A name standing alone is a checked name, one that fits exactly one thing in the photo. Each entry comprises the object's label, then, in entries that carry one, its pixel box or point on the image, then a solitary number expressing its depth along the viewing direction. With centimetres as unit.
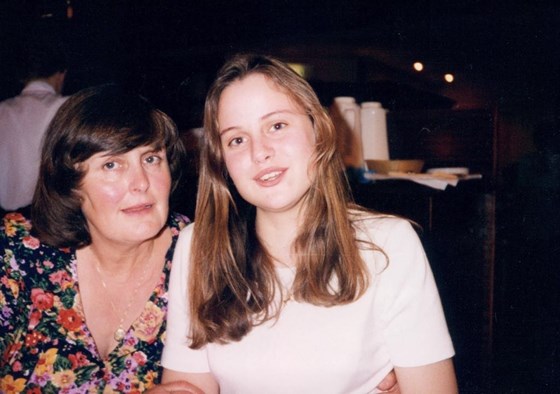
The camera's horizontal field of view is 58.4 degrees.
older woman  152
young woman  127
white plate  234
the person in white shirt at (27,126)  289
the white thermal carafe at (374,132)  265
